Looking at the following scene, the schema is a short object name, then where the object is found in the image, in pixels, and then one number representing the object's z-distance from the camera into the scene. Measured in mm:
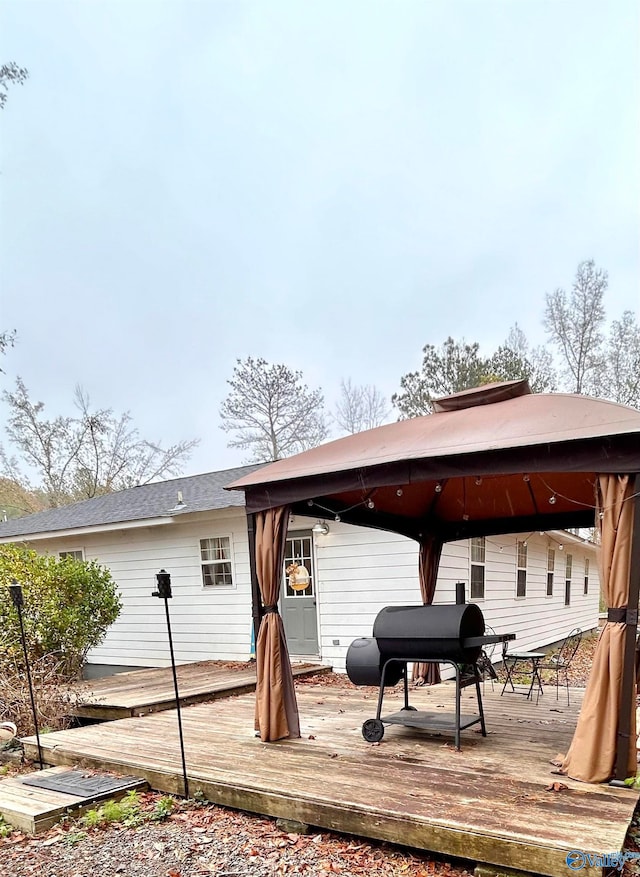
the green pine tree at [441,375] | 18141
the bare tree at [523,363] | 17359
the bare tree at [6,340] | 6470
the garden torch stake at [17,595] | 4461
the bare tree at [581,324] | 16984
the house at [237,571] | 7961
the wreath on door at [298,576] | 8516
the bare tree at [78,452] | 21781
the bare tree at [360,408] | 21984
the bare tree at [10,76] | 5652
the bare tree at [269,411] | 20969
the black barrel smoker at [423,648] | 4234
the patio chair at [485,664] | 5148
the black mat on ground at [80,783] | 3924
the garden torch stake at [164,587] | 3684
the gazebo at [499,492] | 3318
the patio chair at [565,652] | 5679
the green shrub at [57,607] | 7008
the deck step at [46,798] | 3578
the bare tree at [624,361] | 16469
